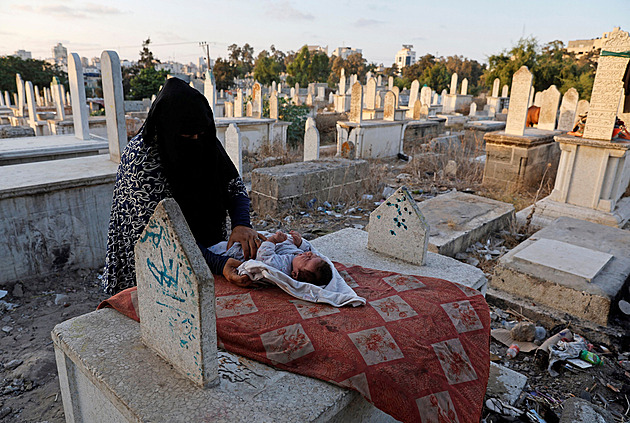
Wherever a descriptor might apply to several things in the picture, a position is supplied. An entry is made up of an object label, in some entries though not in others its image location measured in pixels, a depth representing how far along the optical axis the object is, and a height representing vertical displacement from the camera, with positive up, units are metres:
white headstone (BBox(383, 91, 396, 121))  11.77 -0.16
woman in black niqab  2.08 -0.45
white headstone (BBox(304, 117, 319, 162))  8.46 -0.85
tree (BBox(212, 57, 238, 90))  33.81 +1.68
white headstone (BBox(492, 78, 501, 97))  20.91 +0.86
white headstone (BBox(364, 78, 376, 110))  13.50 +0.20
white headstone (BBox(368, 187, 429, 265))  2.64 -0.82
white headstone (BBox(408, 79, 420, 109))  17.03 +0.39
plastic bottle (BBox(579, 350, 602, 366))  3.10 -1.79
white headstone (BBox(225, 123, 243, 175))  6.86 -0.80
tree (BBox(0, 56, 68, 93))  28.61 +1.03
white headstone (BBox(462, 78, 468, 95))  22.15 +0.88
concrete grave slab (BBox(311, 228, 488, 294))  2.63 -1.03
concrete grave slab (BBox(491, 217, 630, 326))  3.47 -1.46
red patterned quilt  1.62 -1.00
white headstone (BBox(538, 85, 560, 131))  9.82 -0.06
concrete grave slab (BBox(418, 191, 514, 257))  4.69 -1.42
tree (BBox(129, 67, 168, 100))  23.58 +0.43
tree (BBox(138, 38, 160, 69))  33.91 +2.70
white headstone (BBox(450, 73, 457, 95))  21.19 +0.88
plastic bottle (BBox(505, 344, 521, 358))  3.22 -1.83
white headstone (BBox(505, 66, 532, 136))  7.65 +0.08
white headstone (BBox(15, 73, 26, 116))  13.70 -0.34
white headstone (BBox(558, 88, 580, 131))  10.09 -0.02
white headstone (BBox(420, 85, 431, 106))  18.89 +0.31
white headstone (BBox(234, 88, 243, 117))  12.61 -0.29
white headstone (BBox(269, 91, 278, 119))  11.90 -0.26
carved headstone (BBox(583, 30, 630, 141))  5.69 +0.28
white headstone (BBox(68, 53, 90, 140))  5.68 -0.11
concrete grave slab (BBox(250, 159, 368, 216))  6.23 -1.30
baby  2.09 -0.81
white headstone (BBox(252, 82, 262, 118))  12.16 -0.15
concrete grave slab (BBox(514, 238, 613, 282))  3.71 -1.36
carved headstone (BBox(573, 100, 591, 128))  10.48 +0.02
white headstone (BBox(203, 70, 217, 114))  9.59 +0.12
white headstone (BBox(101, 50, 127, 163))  4.59 -0.13
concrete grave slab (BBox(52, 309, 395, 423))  1.45 -1.07
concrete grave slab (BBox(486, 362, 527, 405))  2.58 -1.72
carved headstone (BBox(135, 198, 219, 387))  1.42 -0.70
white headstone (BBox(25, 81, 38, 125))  11.25 -0.44
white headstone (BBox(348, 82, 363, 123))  10.96 -0.08
